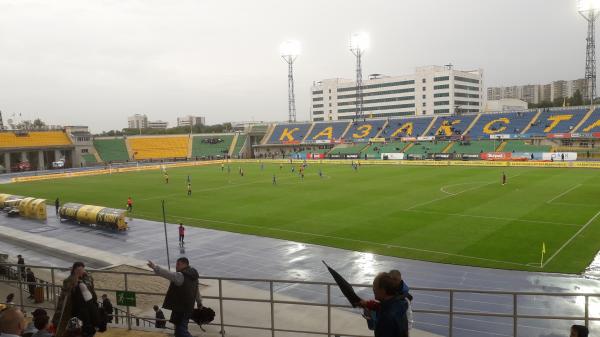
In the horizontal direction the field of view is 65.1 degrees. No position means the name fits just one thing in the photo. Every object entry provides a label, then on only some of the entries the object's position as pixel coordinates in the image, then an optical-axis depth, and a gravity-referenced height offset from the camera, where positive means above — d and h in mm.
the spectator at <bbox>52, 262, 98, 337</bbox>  6367 -2215
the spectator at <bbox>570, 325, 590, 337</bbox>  6172 -2630
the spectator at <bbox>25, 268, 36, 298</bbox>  13828 -4424
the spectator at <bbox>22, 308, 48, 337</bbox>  6059 -2680
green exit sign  9273 -3180
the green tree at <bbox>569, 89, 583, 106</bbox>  134375 +8994
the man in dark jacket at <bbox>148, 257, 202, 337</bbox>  6715 -2243
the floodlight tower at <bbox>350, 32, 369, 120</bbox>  103438 +20338
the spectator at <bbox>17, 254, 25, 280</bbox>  17619 -4677
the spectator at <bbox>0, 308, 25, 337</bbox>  4734 -1835
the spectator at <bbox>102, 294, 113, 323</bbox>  11938 -4247
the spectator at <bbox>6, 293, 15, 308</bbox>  11068 -3708
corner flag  19616 -5496
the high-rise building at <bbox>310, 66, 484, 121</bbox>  143000 +13082
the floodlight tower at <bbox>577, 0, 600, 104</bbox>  77062 +16449
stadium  14867 -5552
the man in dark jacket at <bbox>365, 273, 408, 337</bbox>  4785 -1819
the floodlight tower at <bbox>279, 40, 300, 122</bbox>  109688 +20042
